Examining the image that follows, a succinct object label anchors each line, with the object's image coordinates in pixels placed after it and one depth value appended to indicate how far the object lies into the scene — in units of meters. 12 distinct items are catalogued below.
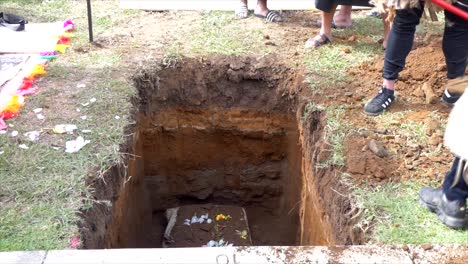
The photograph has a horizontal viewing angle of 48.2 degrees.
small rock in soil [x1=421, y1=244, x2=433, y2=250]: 2.53
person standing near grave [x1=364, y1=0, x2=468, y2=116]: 3.49
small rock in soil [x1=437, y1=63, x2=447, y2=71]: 4.43
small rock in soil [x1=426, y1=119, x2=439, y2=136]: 3.68
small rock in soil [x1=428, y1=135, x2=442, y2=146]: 3.57
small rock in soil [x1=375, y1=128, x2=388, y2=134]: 3.71
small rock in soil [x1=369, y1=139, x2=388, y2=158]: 3.45
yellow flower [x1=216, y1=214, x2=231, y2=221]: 5.27
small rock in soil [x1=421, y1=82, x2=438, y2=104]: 4.10
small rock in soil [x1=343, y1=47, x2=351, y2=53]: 4.93
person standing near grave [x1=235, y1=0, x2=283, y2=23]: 5.69
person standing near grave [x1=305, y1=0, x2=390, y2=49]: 4.89
